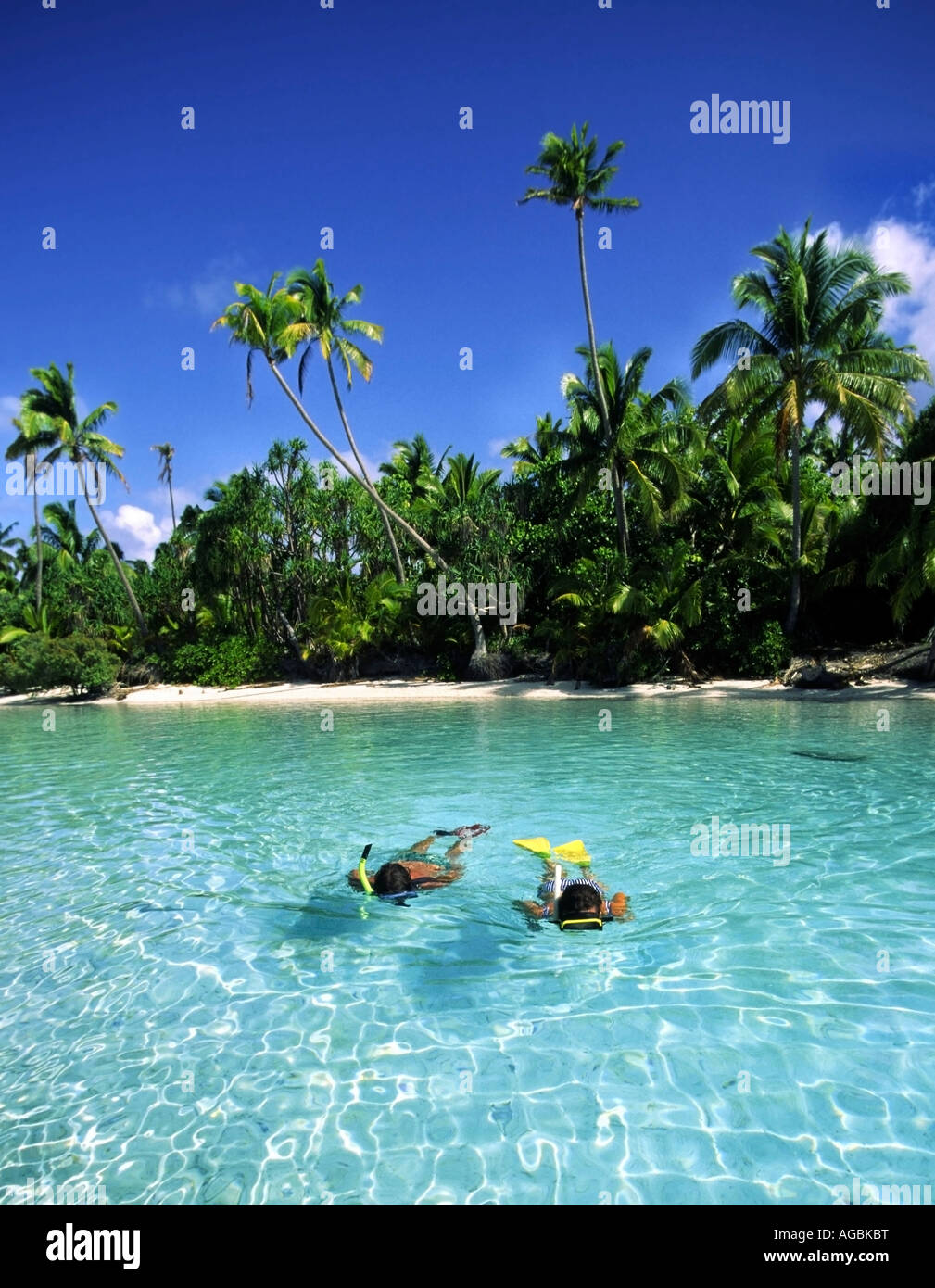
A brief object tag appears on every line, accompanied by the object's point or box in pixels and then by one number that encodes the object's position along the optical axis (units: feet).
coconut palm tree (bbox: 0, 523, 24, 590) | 170.30
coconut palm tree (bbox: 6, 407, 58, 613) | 111.55
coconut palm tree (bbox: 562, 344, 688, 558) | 82.33
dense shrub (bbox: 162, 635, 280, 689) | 113.39
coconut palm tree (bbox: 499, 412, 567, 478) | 114.93
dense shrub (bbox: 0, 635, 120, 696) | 107.09
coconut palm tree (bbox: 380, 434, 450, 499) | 138.28
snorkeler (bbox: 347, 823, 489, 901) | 21.95
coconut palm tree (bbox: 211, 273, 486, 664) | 91.30
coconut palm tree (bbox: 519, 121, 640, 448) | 82.58
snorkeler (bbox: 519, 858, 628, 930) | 18.43
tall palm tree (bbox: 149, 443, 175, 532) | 208.44
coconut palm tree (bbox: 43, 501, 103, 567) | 166.81
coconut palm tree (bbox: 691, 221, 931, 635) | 71.20
